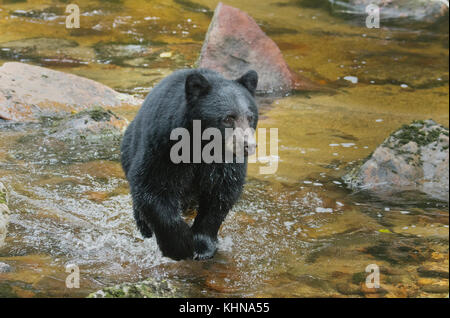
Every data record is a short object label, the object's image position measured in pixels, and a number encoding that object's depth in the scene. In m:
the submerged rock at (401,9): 15.68
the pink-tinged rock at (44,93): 8.39
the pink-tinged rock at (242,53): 10.60
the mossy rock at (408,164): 6.55
